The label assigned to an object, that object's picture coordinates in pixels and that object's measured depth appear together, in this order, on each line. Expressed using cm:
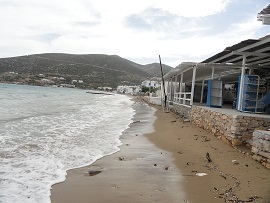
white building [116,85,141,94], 7067
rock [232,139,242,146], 581
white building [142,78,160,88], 5840
